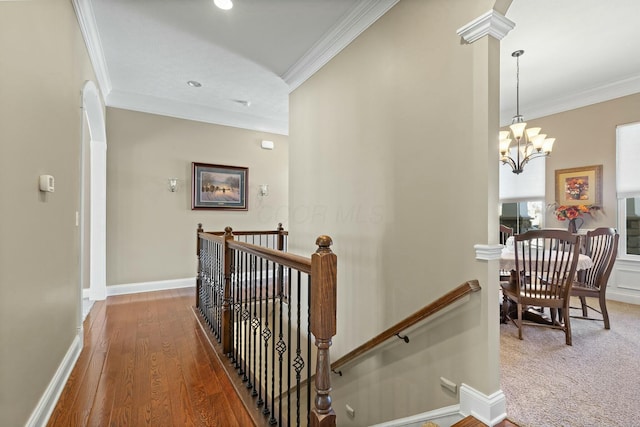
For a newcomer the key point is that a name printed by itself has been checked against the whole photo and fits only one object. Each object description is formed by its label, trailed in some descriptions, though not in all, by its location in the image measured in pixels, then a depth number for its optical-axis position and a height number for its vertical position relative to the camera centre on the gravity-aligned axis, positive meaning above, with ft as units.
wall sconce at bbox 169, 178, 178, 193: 16.28 +1.62
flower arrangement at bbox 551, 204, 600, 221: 14.34 +0.10
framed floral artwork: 14.62 +1.40
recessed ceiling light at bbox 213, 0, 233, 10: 8.45 +6.04
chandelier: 11.72 +2.96
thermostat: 5.67 +0.60
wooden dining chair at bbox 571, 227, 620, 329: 10.36 -1.97
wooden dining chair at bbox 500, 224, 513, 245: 14.98 -0.95
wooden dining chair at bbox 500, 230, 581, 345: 8.77 -2.49
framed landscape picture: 16.99 +1.61
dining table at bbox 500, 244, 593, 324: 9.80 -1.75
